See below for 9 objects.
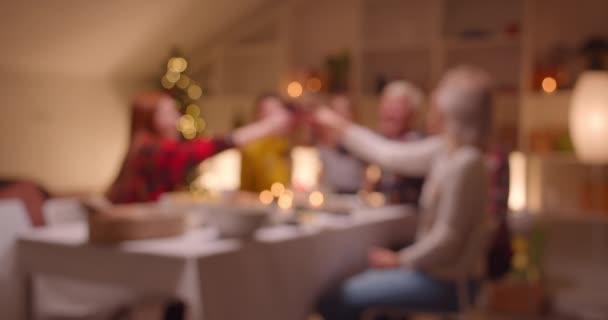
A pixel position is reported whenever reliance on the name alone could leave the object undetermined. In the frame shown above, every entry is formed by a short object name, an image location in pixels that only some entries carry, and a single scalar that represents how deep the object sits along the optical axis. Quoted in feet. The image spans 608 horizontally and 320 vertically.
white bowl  7.06
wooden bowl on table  6.86
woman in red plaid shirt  9.84
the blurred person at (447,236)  8.59
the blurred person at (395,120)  11.30
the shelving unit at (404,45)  15.99
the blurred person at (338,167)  12.91
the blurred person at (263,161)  14.62
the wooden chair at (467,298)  8.79
